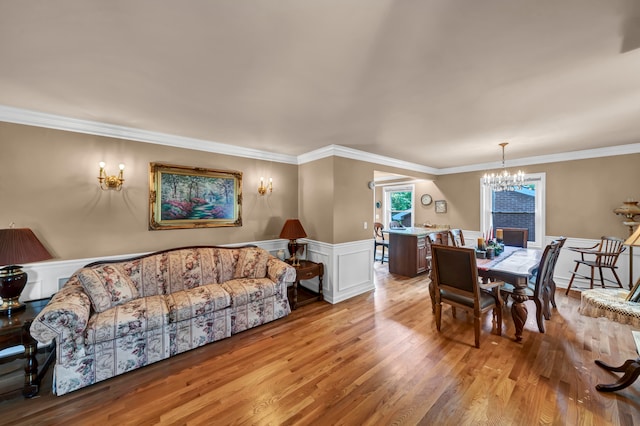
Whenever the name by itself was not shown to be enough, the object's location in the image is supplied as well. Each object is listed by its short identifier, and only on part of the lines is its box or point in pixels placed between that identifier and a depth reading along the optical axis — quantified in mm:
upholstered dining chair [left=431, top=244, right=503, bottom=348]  2506
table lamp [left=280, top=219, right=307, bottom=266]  3751
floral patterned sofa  1943
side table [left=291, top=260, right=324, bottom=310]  3519
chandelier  3637
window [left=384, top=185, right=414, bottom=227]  6684
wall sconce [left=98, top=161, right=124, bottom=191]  2779
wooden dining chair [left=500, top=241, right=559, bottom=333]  2682
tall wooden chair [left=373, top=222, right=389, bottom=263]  6324
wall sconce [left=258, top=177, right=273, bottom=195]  4023
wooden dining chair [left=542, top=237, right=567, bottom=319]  2918
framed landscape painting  3148
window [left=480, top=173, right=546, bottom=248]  4617
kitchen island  4973
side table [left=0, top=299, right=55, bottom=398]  1843
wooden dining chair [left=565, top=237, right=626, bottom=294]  3529
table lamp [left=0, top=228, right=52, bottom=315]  2012
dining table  2617
